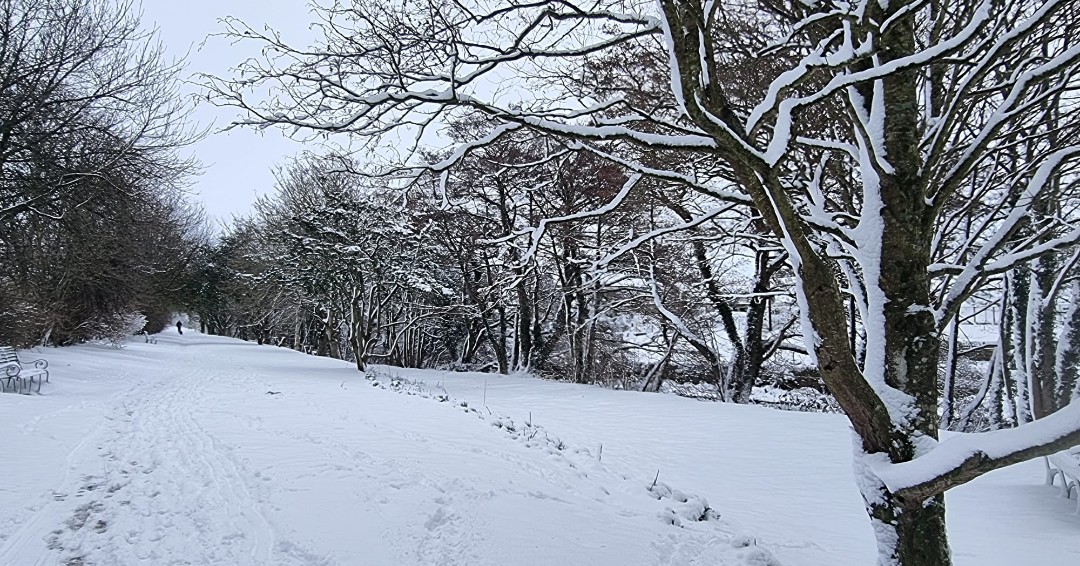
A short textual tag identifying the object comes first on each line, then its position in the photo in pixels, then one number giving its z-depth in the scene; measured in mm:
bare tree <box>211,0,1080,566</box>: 2061
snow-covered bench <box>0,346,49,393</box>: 9273
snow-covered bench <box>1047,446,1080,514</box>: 4308
